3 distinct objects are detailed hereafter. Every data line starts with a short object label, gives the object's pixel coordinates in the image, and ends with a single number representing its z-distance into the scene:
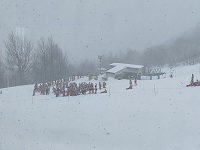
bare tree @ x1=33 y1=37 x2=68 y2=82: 64.62
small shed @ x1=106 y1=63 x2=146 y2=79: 58.69
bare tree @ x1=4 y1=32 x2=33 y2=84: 59.59
